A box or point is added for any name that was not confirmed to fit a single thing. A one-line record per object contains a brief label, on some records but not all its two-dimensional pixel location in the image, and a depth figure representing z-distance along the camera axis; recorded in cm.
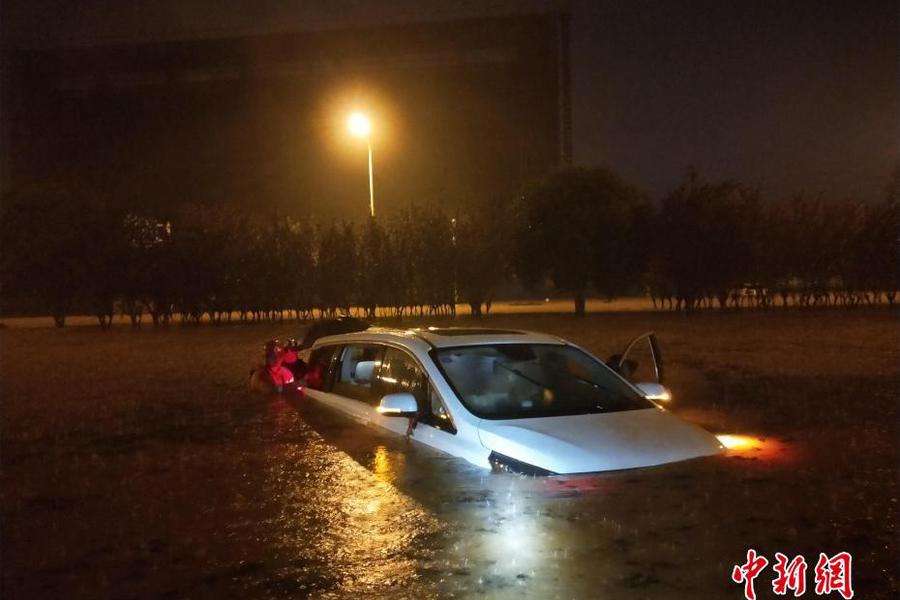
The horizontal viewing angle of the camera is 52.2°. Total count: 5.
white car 536
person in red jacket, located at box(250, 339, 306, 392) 975
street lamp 2891
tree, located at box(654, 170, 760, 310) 3666
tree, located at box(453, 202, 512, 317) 3541
